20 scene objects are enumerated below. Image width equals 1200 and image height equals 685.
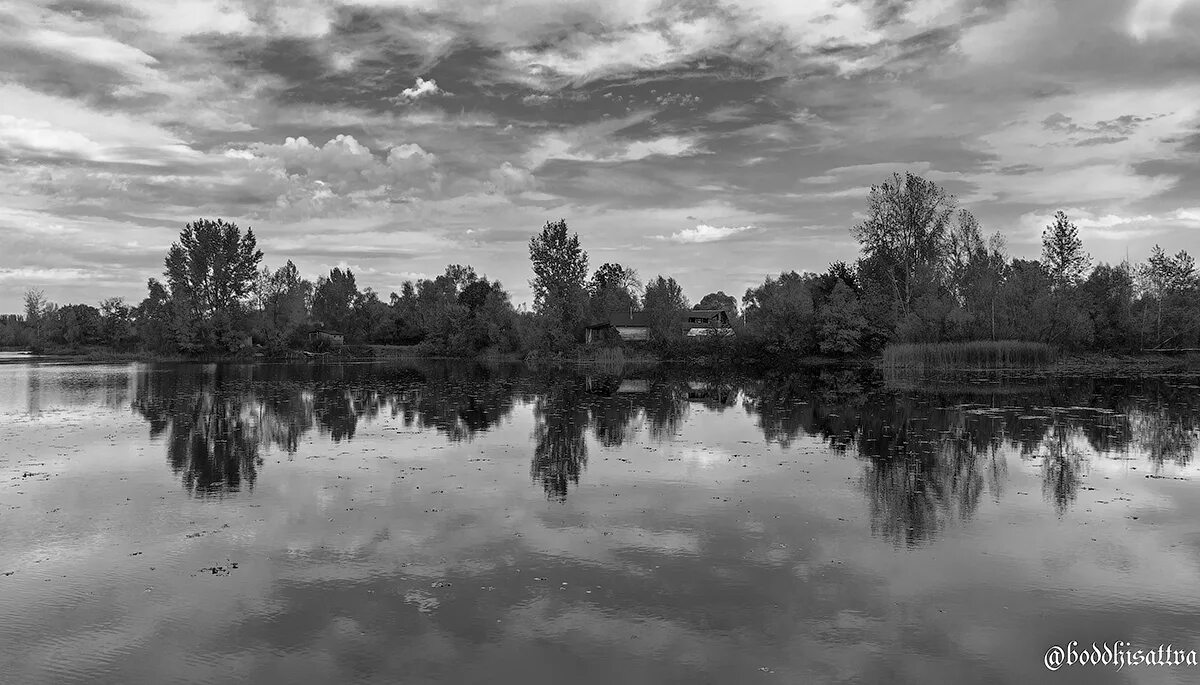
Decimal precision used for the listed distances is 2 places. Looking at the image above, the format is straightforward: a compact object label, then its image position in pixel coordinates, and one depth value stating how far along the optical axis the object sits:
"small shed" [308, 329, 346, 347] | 103.69
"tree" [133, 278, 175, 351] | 92.25
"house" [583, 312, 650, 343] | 91.38
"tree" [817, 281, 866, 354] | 70.69
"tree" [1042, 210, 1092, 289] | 75.43
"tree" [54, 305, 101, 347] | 110.19
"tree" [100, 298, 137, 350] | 107.69
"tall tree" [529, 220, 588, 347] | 104.75
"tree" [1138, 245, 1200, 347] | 63.62
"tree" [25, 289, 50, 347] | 128.00
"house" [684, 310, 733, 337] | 84.12
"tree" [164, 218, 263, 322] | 95.69
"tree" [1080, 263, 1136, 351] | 63.91
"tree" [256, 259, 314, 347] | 99.12
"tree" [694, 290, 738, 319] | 158.88
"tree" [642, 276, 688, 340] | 84.94
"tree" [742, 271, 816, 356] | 74.62
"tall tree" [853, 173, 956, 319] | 67.62
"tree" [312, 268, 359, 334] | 120.88
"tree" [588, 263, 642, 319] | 107.19
